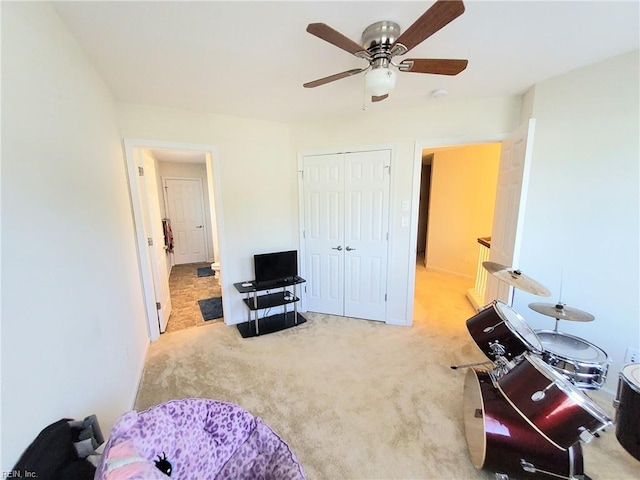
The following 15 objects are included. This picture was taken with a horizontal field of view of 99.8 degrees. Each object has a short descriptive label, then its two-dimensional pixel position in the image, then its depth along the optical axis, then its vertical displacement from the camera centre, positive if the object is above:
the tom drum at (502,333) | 1.63 -0.87
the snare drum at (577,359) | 1.57 -1.00
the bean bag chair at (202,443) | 0.94 -1.01
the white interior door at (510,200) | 2.08 -0.05
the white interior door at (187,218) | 5.98 -0.45
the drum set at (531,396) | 1.16 -0.99
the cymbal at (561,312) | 1.73 -0.79
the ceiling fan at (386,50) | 1.20 +0.73
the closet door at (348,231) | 3.05 -0.41
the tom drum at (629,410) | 1.31 -1.08
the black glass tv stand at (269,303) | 3.01 -1.23
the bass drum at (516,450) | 1.24 -1.20
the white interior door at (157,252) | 2.85 -0.60
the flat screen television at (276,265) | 3.07 -0.80
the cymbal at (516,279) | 1.63 -0.56
